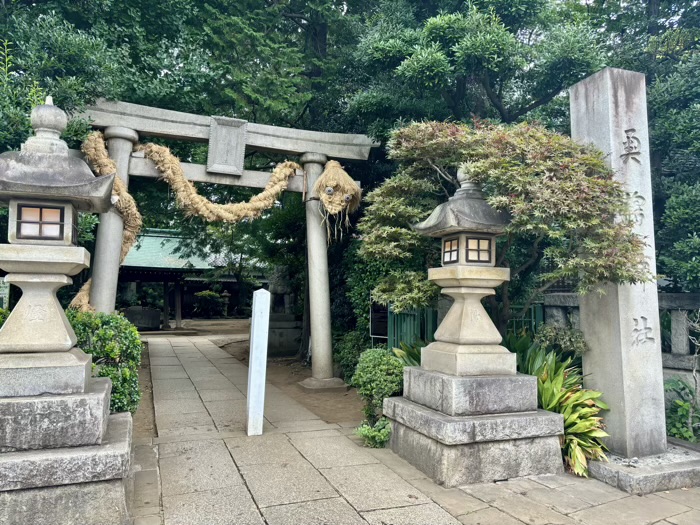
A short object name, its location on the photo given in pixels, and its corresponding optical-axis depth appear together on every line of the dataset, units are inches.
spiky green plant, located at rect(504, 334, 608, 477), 179.5
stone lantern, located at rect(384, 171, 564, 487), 167.6
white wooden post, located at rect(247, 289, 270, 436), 223.5
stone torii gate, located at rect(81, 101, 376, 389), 270.2
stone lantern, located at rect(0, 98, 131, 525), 126.3
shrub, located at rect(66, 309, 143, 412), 189.8
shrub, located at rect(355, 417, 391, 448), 207.0
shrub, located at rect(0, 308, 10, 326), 178.1
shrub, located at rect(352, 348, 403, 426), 217.3
